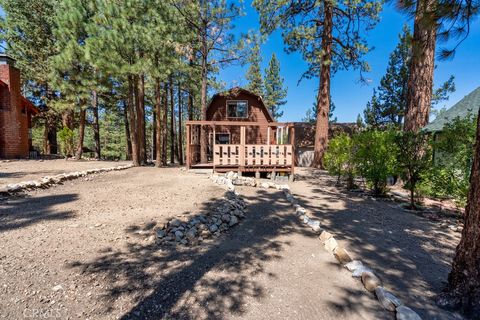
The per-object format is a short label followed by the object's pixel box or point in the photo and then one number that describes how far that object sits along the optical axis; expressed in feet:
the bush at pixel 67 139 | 47.78
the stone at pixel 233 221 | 13.65
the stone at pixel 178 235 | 11.18
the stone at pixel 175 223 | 12.04
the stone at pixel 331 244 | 10.75
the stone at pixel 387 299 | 6.91
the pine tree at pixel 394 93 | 67.21
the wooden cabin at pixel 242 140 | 31.73
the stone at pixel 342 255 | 9.59
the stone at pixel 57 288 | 7.13
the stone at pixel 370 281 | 7.85
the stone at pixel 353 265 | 8.99
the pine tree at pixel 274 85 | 102.94
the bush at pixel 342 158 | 24.75
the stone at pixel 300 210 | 15.74
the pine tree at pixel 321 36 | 36.19
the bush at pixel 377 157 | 20.08
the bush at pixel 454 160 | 14.75
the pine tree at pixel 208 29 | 36.60
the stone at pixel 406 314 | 6.36
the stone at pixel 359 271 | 8.60
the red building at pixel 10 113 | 40.34
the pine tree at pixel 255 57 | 37.93
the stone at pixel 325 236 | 11.62
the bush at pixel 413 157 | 17.98
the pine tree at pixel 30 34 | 49.21
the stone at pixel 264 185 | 24.46
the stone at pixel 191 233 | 11.56
